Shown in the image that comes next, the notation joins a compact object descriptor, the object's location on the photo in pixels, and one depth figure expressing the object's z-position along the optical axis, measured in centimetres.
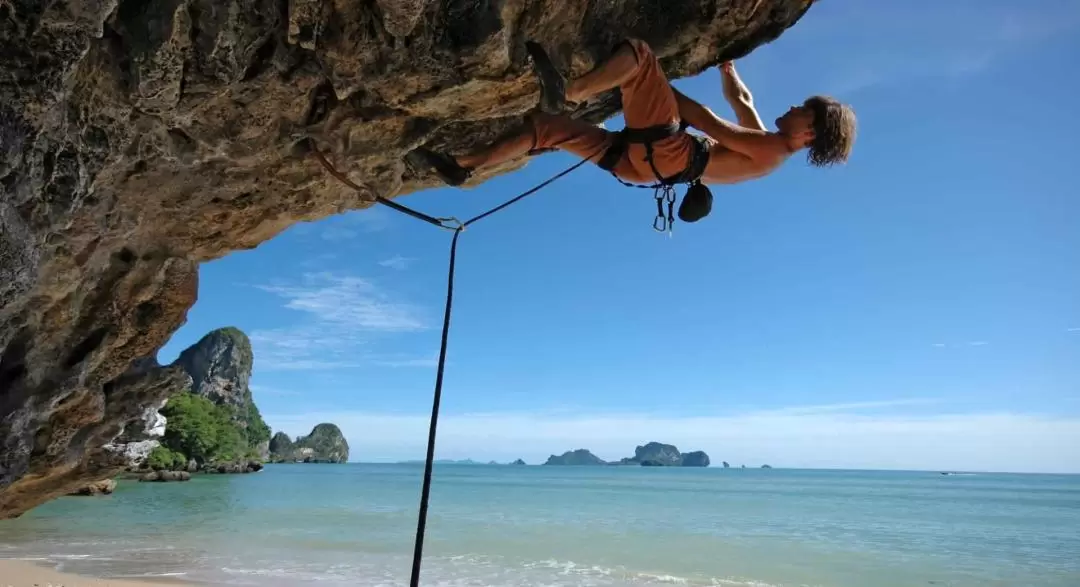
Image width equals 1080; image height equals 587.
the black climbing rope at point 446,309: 326
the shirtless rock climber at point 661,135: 324
